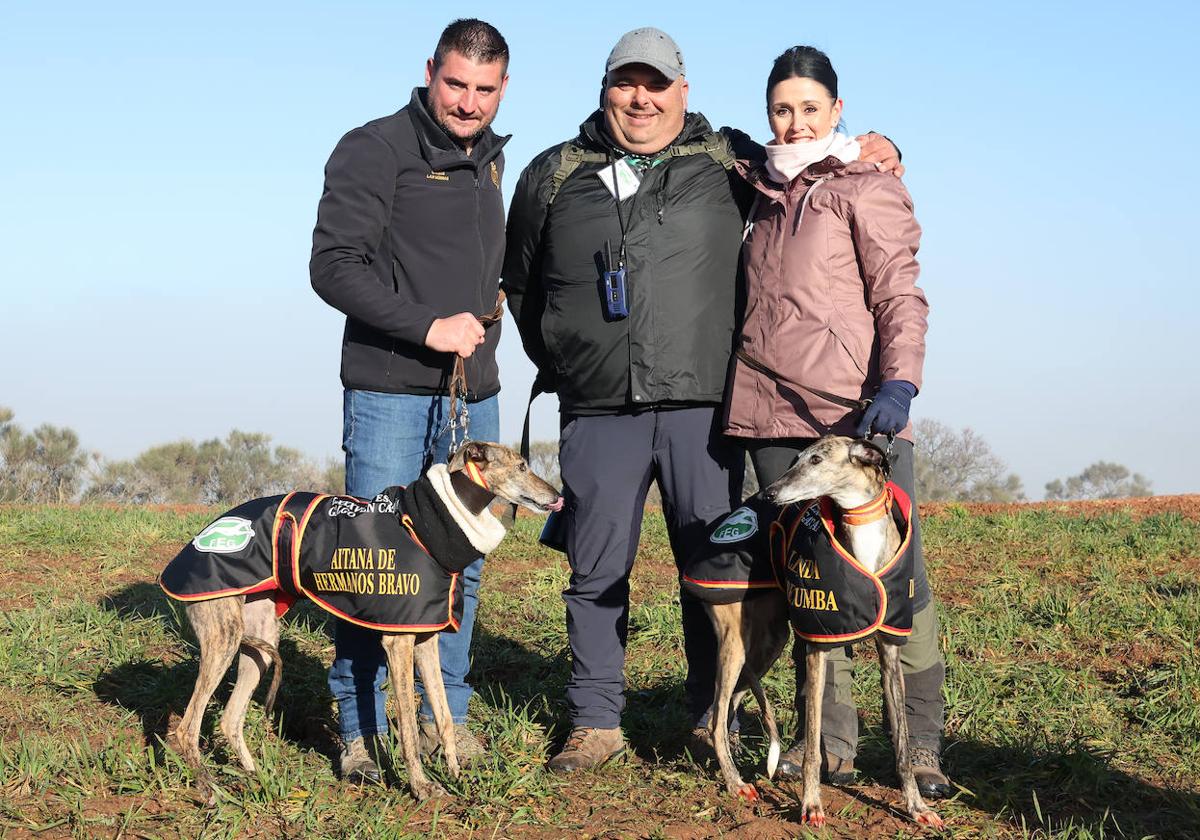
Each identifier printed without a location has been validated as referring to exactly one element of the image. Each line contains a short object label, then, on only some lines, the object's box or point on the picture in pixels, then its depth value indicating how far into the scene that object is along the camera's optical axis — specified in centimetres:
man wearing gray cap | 491
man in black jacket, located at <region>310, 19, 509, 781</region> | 466
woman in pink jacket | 446
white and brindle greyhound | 407
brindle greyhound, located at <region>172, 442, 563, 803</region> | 452
